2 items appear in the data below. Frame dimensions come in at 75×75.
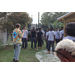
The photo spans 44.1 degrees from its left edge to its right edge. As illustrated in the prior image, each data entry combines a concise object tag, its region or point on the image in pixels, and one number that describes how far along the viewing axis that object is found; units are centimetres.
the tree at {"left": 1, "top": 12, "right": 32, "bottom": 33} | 823
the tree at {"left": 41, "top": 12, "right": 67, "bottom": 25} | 2559
